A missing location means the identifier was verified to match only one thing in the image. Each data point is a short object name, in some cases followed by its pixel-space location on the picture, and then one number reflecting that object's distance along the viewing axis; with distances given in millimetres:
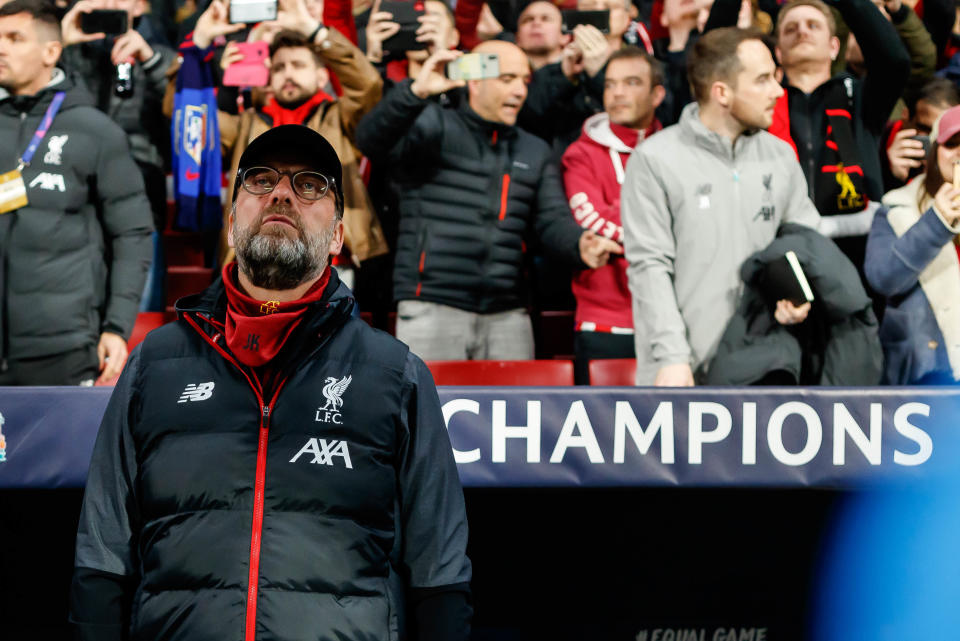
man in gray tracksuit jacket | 8133
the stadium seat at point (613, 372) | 8906
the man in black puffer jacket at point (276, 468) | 4121
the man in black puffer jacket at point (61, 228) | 8758
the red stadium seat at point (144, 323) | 10172
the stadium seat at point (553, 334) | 11477
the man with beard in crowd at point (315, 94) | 10555
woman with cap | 8367
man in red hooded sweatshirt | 9906
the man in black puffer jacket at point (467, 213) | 10062
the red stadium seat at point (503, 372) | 8891
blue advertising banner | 6531
